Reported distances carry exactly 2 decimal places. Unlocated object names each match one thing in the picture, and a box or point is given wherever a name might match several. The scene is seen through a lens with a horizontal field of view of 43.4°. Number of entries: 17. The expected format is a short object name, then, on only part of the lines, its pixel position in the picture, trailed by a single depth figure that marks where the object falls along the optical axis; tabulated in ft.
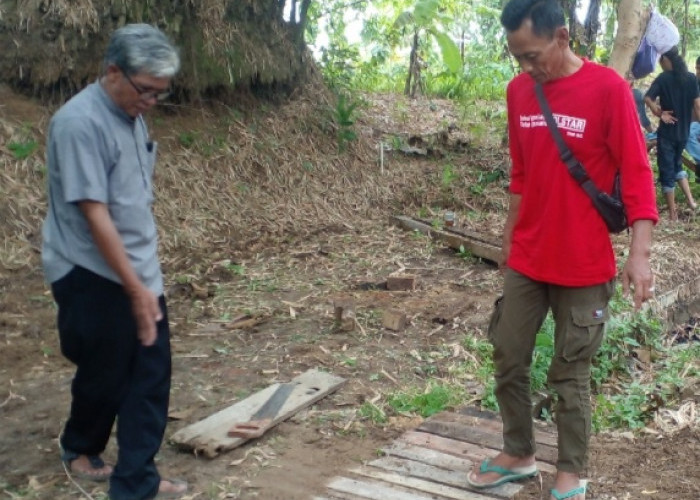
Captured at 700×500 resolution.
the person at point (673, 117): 32.17
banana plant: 34.58
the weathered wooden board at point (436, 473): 12.40
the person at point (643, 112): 37.14
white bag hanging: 29.37
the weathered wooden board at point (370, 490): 12.35
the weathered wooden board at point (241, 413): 13.91
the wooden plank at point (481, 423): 14.21
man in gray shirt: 10.39
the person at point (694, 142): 35.27
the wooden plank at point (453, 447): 13.42
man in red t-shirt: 10.75
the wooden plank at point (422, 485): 12.35
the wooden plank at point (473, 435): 13.57
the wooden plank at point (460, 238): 25.94
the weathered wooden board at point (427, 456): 13.26
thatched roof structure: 26.40
